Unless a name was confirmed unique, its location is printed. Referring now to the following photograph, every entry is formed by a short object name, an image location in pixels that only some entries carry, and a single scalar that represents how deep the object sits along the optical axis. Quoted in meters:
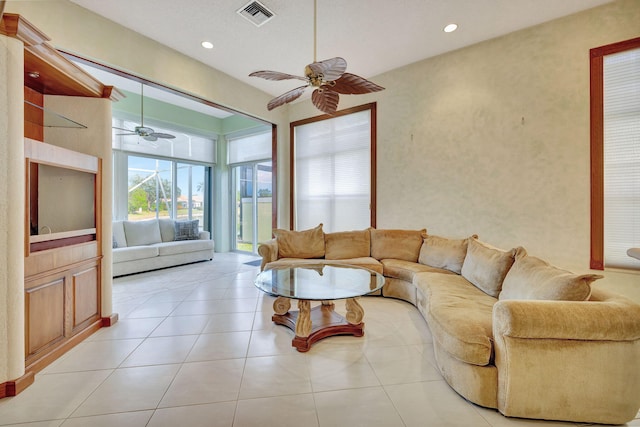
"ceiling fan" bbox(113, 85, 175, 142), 4.41
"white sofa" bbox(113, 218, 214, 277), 4.51
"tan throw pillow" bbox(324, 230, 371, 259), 4.00
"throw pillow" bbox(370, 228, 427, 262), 3.81
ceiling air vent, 2.71
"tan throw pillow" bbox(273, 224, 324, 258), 3.96
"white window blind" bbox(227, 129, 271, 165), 6.23
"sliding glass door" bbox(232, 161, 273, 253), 6.44
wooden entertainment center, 1.83
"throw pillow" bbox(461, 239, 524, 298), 2.36
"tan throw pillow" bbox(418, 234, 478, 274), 3.22
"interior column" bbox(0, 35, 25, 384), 1.58
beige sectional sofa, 1.41
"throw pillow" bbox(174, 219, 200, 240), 5.64
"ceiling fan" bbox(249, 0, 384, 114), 2.01
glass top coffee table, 2.19
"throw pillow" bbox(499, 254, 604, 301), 1.56
